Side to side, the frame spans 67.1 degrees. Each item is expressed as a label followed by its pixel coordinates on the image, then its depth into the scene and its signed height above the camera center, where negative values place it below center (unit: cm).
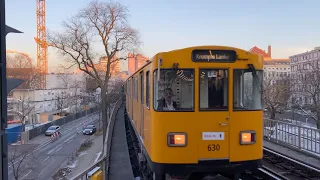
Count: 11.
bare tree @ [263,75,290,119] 2239 -39
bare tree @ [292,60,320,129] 1913 +26
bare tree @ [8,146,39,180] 2038 -683
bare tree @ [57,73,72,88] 6490 +237
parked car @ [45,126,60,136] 3506 -595
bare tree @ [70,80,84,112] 5652 -154
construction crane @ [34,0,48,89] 7353 +1641
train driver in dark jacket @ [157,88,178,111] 478 -25
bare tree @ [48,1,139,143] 2170 +448
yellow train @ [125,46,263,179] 477 -42
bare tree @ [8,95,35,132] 3401 -269
